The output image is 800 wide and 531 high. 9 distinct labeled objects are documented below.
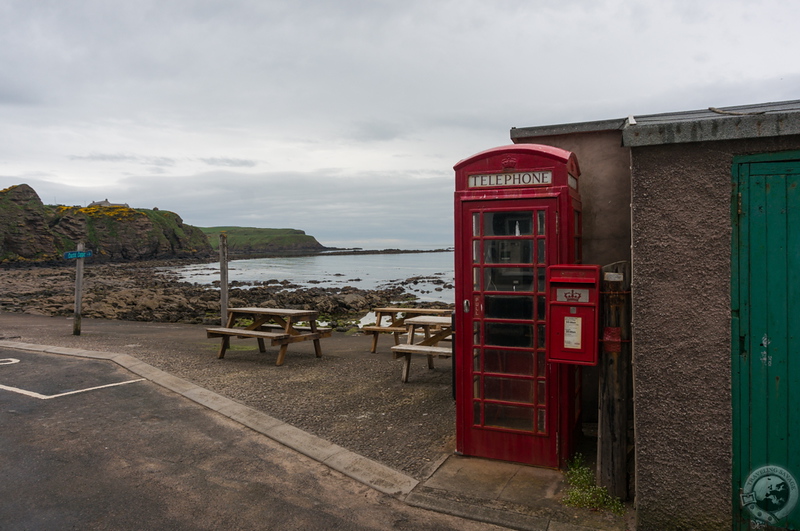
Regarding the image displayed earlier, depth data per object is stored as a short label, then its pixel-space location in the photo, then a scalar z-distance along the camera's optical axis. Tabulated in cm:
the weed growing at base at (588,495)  382
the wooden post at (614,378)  397
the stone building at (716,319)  326
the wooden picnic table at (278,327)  910
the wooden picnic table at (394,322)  1007
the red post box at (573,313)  400
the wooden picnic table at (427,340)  722
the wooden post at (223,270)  1129
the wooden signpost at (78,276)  1191
